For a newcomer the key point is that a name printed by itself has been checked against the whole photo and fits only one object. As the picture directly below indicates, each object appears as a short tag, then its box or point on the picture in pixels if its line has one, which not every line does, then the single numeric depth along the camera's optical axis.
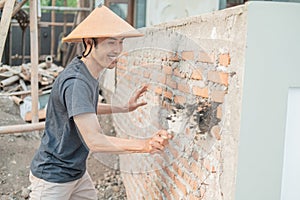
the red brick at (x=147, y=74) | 3.31
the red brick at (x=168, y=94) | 2.61
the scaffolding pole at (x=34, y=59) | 4.83
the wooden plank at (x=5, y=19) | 3.83
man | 1.92
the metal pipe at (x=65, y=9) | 9.32
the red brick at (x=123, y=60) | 4.60
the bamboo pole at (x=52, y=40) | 12.73
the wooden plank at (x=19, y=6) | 5.17
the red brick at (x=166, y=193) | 2.64
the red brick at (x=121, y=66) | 4.72
